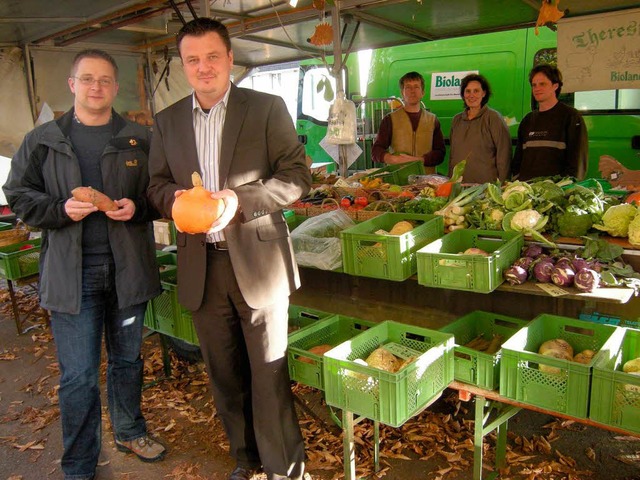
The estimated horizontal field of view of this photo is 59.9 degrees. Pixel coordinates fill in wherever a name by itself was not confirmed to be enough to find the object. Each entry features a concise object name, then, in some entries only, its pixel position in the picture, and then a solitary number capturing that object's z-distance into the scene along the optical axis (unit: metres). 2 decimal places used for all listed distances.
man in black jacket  2.82
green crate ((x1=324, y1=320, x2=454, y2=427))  2.45
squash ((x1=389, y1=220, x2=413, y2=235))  3.44
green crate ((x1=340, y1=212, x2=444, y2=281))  3.15
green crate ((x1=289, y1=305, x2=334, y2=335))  3.72
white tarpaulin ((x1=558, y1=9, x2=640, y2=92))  5.28
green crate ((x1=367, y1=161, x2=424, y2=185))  5.59
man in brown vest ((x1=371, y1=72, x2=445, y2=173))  6.20
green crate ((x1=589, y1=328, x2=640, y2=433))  2.29
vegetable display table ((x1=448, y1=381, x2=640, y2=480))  2.76
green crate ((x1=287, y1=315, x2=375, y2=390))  2.89
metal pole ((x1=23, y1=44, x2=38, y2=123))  6.67
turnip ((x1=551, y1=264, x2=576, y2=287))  2.81
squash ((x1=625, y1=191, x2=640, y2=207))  3.25
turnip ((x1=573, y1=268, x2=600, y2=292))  2.74
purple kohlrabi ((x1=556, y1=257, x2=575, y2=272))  2.85
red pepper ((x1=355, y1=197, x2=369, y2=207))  4.32
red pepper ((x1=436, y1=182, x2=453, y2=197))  4.14
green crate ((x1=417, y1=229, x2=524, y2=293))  2.84
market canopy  5.32
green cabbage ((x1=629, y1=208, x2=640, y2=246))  2.96
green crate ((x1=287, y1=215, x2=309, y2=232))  4.35
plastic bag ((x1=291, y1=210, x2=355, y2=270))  3.47
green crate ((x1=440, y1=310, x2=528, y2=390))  2.76
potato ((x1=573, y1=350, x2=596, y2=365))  2.83
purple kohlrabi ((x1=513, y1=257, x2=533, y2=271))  2.98
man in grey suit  2.48
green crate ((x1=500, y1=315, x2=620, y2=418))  2.44
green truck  6.45
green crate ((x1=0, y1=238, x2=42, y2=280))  5.37
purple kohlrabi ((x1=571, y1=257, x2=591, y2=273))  2.83
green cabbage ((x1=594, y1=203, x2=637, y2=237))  3.05
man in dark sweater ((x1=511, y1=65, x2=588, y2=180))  4.81
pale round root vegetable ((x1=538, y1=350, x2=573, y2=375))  2.78
